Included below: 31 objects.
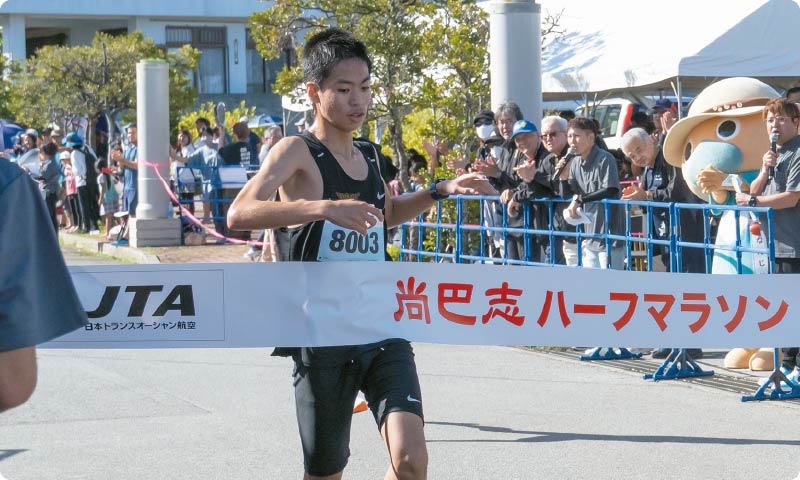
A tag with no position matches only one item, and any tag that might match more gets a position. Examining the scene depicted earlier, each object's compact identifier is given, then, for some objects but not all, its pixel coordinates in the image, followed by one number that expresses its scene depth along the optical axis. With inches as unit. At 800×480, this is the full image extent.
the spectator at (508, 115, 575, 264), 415.2
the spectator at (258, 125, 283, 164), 689.0
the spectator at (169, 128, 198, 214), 782.5
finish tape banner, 205.9
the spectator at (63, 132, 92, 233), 889.1
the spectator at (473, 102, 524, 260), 431.8
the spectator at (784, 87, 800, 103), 502.3
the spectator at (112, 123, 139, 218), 798.5
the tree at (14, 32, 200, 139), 1287.8
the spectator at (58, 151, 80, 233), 914.1
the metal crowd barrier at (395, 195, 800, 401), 340.8
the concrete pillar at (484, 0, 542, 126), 520.4
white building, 1991.9
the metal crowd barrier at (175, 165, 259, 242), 786.2
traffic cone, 304.2
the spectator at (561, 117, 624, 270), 389.7
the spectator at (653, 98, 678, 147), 524.1
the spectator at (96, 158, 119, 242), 859.4
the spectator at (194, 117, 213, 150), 920.3
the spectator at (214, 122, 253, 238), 803.4
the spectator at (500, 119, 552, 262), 417.1
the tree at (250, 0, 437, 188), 644.7
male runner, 171.3
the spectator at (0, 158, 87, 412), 87.9
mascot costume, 346.9
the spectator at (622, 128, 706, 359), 370.9
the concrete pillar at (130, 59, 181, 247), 764.6
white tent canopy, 682.8
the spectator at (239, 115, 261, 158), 864.3
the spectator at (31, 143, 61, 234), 845.2
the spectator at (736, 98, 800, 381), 329.7
